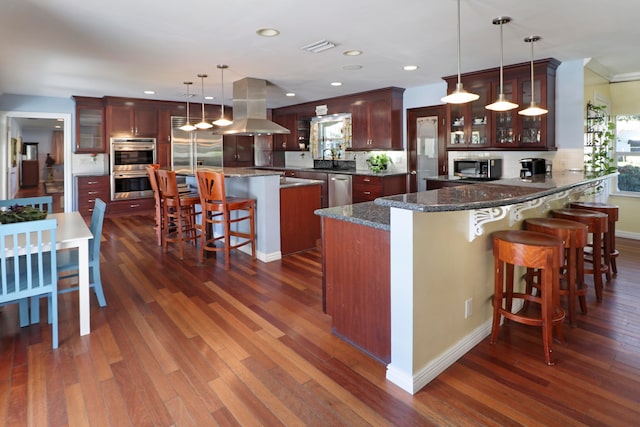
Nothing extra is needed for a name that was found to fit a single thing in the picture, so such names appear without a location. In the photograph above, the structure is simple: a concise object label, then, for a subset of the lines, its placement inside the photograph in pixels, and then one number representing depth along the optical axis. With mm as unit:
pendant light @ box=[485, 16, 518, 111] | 3275
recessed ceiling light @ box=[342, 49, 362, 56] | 4207
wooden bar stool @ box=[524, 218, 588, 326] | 2742
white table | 2627
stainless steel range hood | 5371
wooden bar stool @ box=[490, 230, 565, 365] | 2285
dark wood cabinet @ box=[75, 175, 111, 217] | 7388
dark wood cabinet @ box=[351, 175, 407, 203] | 6512
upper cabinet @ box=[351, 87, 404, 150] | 6613
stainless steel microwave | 5426
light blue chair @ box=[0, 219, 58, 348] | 2281
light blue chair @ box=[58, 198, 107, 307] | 2912
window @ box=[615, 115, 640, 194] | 5652
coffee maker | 4371
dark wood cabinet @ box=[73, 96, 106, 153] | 7434
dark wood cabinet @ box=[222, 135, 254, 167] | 8969
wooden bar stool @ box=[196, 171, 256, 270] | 4262
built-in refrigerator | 8203
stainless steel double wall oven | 7625
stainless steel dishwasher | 7062
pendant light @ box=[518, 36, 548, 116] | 3805
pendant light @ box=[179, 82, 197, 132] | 6545
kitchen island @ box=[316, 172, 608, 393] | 2029
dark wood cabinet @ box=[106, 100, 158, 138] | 7516
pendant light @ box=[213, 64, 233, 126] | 5277
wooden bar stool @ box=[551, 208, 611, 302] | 3252
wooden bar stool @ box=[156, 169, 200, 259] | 4715
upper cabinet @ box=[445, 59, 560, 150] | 4734
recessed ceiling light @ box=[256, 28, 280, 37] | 3471
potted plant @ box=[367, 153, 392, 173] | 7014
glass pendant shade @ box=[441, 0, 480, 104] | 2926
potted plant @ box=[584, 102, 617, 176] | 4805
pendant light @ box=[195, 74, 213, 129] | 5956
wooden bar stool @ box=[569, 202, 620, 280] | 3746
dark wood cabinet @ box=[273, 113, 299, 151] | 8828
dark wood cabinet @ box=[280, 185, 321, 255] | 4715
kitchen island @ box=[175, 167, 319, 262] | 4508
